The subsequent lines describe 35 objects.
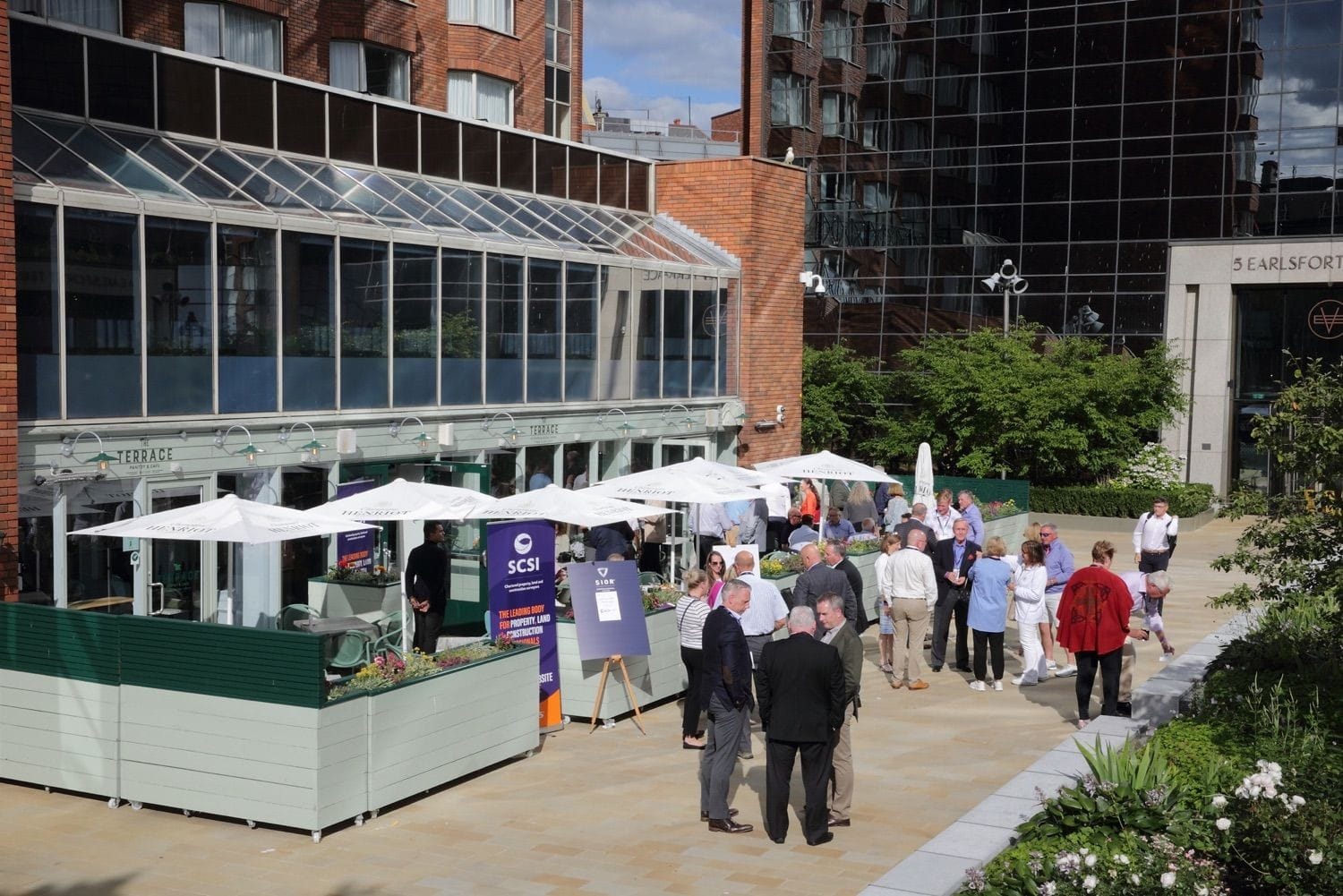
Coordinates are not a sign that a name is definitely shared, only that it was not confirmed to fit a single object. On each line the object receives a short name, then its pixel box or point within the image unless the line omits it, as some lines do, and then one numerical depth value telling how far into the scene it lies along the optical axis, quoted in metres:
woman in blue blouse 15.67
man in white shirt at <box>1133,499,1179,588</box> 19.66
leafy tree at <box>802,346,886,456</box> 40.50
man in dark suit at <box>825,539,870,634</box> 14.71
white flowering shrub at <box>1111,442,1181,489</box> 37.41
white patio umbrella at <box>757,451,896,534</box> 20.94
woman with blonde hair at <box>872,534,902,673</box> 16.33
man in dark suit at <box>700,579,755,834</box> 10.70
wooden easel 13.84
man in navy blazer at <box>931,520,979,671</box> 16.96
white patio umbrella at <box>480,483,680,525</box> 14.87
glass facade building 37.84
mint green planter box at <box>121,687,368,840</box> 10.41
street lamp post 38.37
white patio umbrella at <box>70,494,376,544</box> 12.57
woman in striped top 12.67
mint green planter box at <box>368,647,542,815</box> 10.99
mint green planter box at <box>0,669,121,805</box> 11.22
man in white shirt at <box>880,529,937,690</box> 15.74
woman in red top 13.29
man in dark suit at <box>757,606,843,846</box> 10.11
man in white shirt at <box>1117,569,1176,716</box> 14.43
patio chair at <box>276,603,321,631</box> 15.31
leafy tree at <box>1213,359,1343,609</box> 9.85
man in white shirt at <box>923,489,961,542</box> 19.09
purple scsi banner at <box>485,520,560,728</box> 13.22
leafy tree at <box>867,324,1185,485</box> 36.28
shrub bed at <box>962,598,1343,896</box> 7.75
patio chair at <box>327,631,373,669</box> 13.47
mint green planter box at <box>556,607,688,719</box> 14.10
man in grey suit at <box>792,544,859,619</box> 14.44
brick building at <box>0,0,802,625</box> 14.91
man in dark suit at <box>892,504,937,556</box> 17.27
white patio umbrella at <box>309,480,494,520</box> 14.77
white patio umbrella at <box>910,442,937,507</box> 25.14
